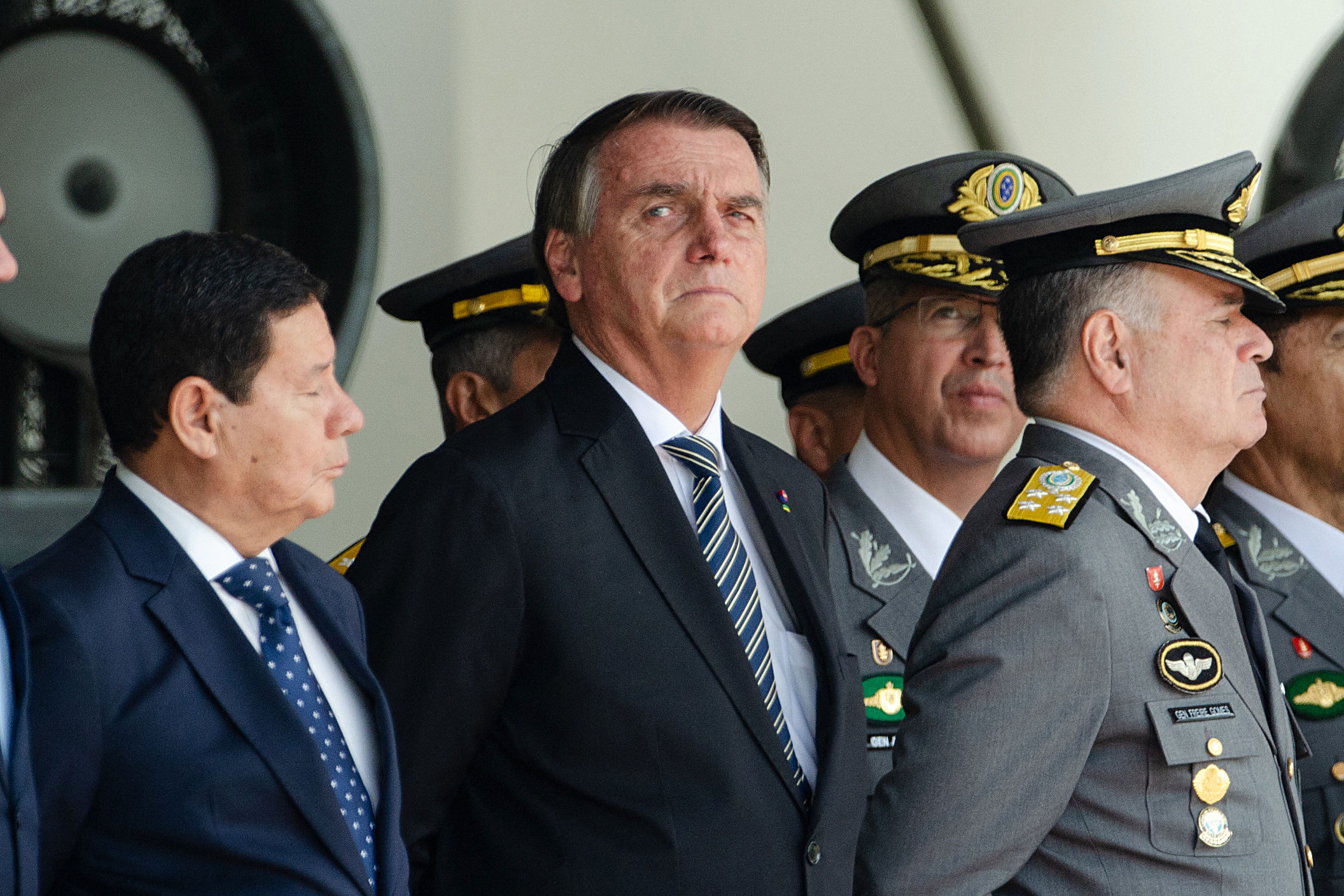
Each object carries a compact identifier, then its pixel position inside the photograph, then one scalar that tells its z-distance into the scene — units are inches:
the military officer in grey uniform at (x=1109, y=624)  287.8
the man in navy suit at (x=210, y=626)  276.1
